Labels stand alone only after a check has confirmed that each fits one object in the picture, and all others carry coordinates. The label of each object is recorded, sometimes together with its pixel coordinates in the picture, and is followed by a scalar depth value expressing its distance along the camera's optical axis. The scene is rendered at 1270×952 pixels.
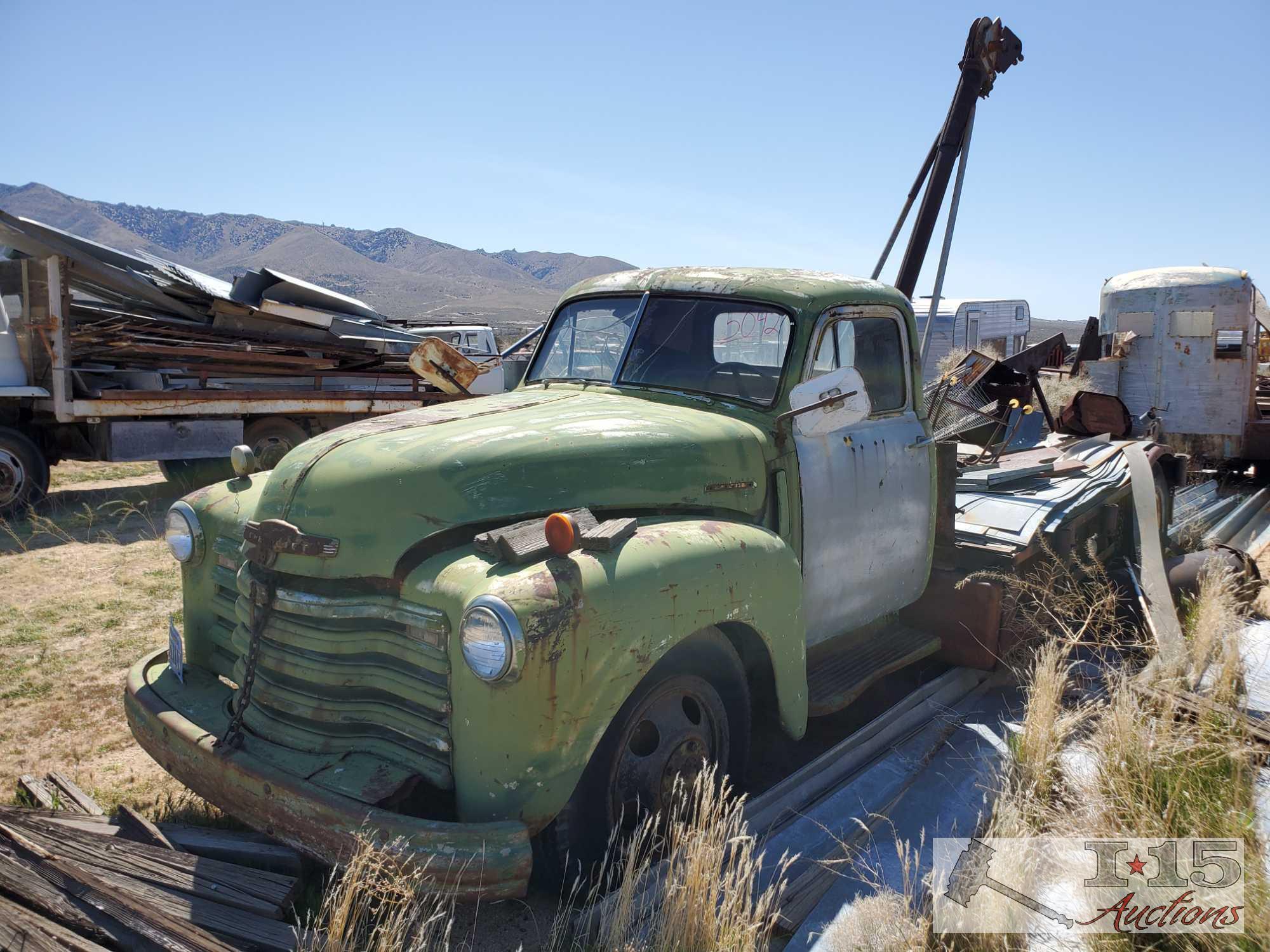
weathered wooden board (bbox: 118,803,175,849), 2.96
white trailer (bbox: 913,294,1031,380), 21.09
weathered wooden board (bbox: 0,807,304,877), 2.85
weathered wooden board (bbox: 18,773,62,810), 3.41
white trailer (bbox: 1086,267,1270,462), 11.61
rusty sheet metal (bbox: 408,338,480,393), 4.29
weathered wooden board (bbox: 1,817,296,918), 2.60
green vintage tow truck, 2.47
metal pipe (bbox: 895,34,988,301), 6.91
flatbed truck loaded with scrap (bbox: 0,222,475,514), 9.12
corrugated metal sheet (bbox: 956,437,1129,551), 4.94
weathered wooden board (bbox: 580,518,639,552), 2.70
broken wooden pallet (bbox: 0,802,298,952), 2.37
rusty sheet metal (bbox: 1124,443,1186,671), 4.56
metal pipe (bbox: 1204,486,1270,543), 8.08
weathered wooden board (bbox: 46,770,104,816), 3.37
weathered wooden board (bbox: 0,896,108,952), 2.27
